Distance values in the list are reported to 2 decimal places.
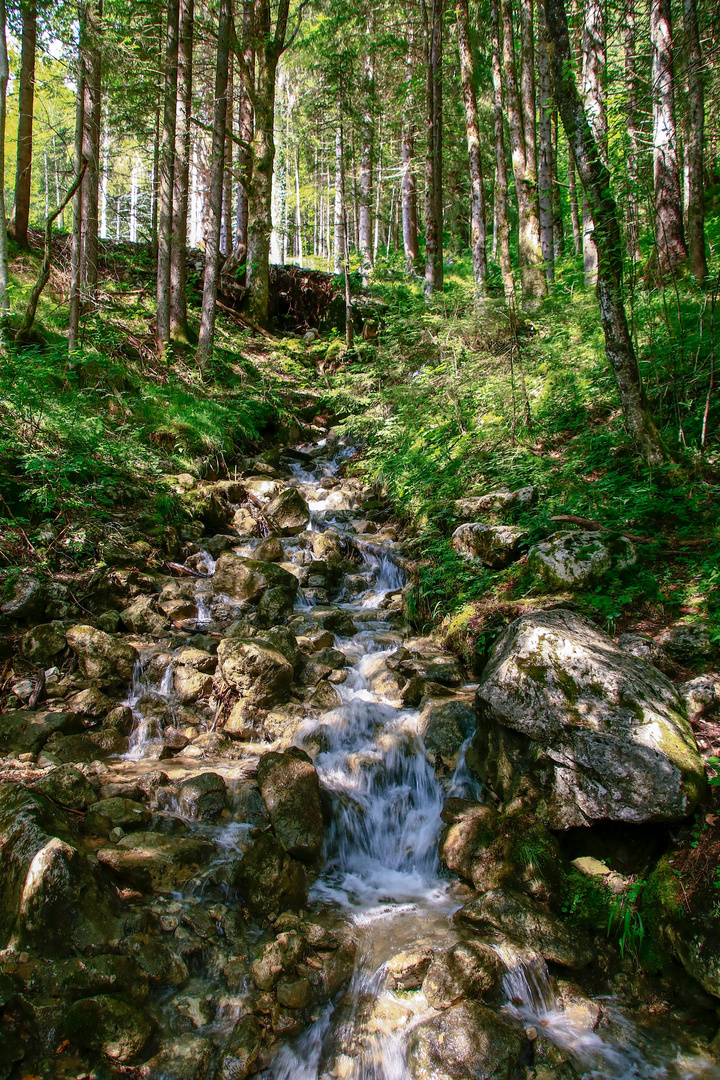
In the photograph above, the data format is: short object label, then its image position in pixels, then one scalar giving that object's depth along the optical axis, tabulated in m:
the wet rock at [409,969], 3.54
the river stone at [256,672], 6.06
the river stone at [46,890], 3.22
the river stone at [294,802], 4.48
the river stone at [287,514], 10.18
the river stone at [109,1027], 2.87
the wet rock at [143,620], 6.89
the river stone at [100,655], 6.04
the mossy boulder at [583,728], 3.71
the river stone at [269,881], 4.00
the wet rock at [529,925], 3.61
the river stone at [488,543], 6.51
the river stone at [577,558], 5.42
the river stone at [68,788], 4.36
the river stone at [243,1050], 3.05
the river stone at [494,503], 7.12
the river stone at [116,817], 4.21
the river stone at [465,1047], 3.04
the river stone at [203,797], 4.70
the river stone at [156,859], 3.90
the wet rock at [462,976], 3.40
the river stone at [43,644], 5.88
